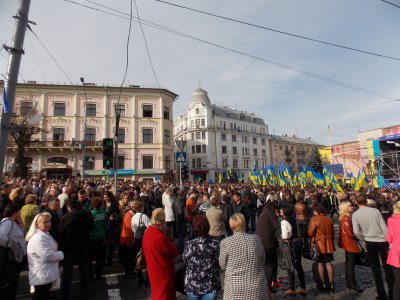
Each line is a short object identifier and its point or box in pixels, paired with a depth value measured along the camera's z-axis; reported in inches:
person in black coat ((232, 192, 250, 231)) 415.0
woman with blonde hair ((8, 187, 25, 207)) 287.7
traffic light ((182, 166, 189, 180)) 496.1
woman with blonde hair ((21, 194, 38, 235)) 251.6
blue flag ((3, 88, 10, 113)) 193.6
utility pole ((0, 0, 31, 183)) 191.8
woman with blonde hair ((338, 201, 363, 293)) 212.5
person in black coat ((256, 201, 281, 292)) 209.2
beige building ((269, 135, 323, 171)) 3007.4
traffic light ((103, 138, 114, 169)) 373.7
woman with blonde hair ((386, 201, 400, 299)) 165.9
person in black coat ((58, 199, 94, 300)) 199.2
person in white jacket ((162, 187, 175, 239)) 366.9
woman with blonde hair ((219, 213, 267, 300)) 122.1
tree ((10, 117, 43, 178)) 991.0
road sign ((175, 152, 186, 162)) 469.6
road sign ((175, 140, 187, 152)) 479.2
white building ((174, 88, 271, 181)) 2297.0
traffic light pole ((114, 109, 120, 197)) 363.7
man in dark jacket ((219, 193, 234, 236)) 342.2
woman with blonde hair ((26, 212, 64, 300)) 159.6
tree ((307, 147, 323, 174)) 2067.5
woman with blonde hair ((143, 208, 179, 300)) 139.8
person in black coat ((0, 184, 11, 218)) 289.4
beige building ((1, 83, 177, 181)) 1295.5
